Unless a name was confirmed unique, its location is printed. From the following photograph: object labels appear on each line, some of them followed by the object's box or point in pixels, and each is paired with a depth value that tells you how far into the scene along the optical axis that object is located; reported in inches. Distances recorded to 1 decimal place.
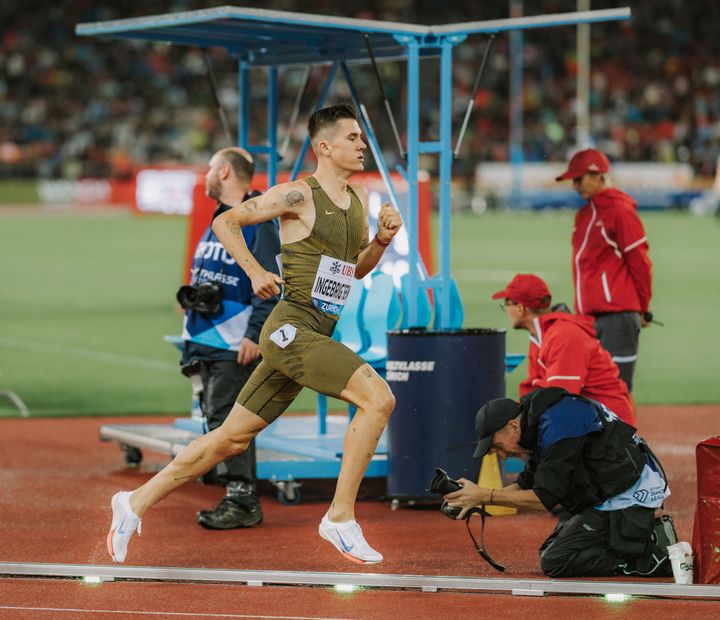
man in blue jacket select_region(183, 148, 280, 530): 631.8
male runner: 521.7
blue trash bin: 661.3
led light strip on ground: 496.7
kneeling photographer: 513.0
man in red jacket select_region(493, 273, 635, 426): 613.6
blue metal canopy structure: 667.4
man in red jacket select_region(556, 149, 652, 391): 719.7
